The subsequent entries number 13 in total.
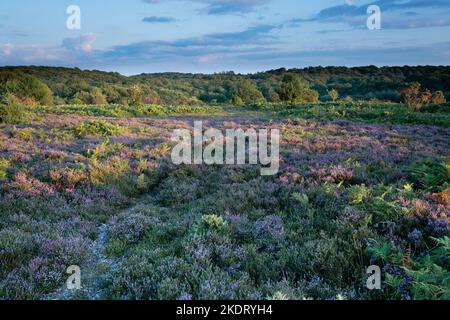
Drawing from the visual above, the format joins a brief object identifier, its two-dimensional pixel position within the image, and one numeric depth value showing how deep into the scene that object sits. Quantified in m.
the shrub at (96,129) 17.36
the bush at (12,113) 19.95
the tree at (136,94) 45.57
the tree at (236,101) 52.11
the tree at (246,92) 69.62
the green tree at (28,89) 37.84
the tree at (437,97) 38.39
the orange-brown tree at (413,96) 32.69
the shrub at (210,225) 6.64
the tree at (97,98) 58.50
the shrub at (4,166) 9.72
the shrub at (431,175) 8.33
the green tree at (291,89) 48.12
